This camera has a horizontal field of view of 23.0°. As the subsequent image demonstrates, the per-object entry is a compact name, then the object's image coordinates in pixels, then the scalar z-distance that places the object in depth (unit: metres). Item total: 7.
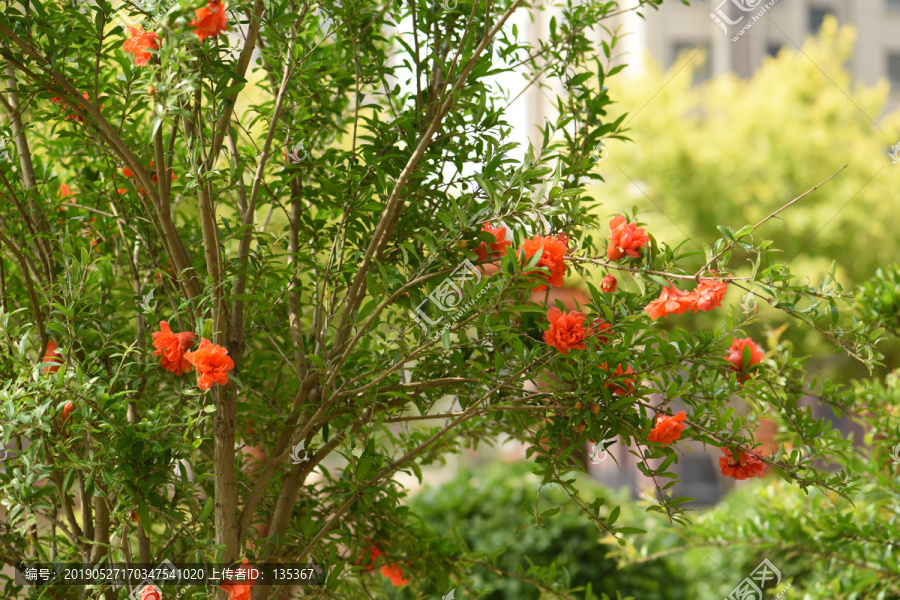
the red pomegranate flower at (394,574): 2.86
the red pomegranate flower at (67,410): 2.50
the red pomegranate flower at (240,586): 2.53
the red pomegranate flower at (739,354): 2.71
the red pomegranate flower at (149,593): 2.52
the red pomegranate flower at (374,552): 2.83
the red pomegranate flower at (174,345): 2.53
